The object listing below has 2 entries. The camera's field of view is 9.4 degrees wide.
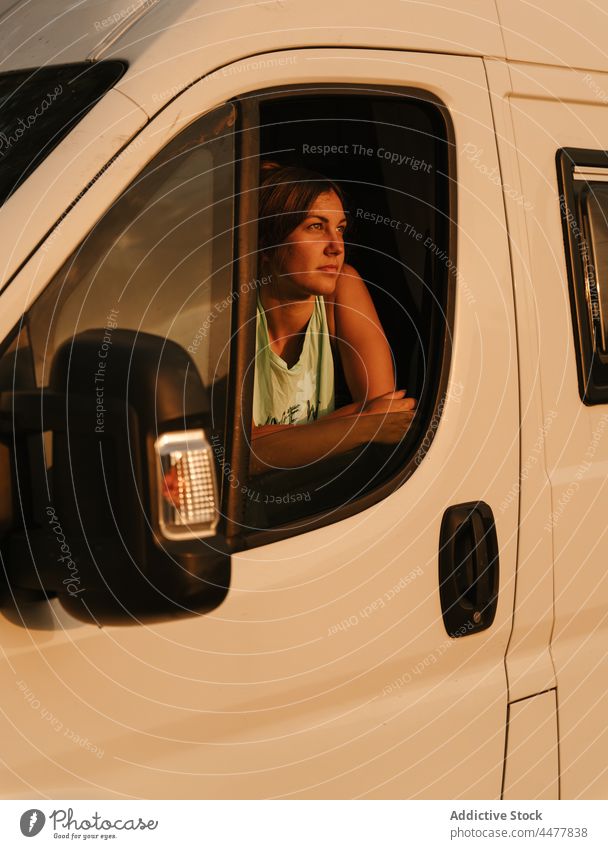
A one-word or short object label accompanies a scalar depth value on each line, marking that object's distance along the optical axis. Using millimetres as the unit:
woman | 5295
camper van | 4633
